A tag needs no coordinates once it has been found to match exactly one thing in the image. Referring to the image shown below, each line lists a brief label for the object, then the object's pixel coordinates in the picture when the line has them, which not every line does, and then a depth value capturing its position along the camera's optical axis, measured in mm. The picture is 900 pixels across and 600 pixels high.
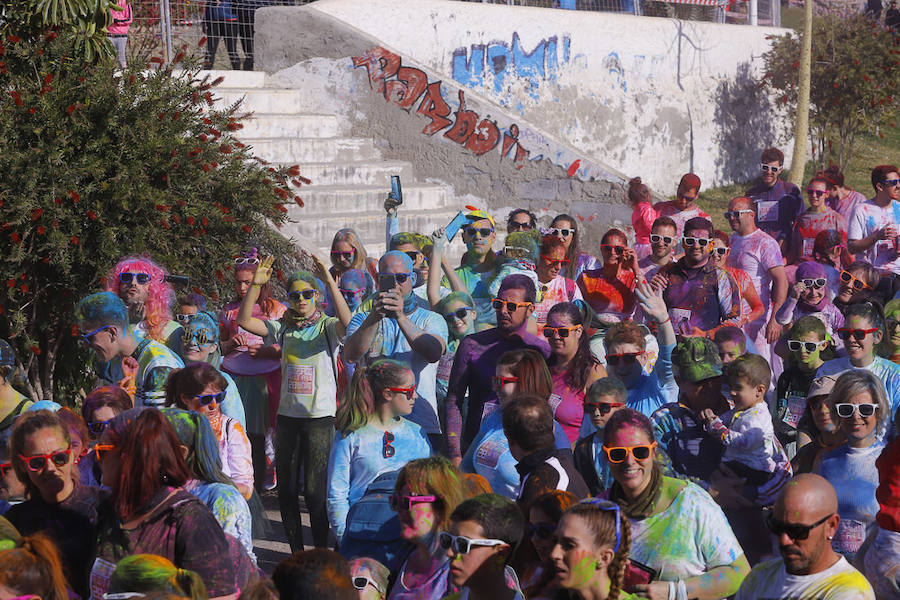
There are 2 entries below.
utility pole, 16406
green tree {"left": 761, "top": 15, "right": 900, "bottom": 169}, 17609
